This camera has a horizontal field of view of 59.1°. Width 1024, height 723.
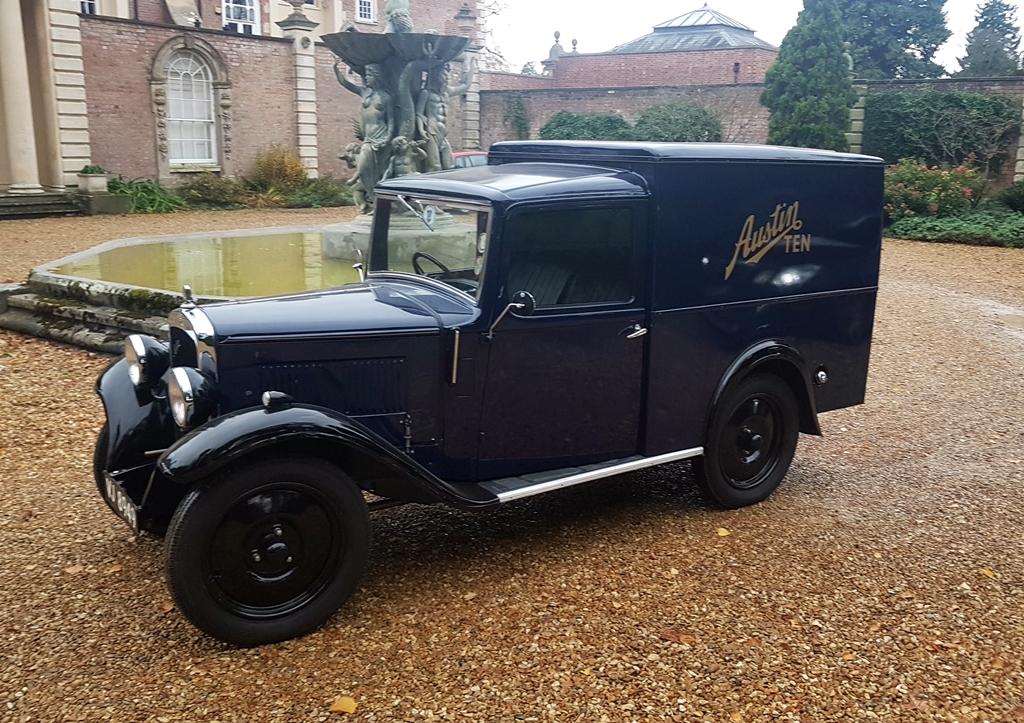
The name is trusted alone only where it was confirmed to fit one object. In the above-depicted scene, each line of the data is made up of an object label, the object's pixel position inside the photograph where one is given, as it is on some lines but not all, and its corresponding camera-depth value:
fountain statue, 12.27
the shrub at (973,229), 17.62
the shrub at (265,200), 22.62
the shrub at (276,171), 24.12
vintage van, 3.55
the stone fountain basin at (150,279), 8.14
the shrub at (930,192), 19.47
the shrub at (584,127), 29.75
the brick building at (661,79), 28.70
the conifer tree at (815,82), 23.47
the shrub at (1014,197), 19.62
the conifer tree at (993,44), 38.72
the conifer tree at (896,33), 39.09
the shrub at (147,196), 20.67
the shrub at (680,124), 28.39
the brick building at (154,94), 19.97
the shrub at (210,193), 22.12
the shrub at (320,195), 23.16
